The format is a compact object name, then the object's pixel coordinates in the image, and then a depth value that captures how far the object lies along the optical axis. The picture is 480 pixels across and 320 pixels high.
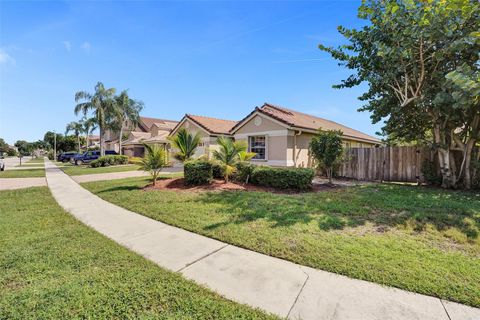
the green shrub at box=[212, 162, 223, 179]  9.83
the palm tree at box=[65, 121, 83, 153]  50.93
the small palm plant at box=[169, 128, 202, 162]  10.72
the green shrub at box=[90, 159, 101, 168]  24.23
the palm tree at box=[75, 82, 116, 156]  28.17
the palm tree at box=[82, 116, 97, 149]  32.35
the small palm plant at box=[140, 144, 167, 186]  9.77
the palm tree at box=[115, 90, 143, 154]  30.10
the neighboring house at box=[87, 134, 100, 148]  74.49
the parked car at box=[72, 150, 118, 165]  30.08
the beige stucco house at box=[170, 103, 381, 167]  13.87
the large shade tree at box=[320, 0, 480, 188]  7.50
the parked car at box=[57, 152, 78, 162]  38.58
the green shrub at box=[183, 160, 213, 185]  9.71
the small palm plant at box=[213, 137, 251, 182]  9.62
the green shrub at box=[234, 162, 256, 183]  10.02
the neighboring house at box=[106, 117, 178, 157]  30.27
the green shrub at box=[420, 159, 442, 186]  9.92
